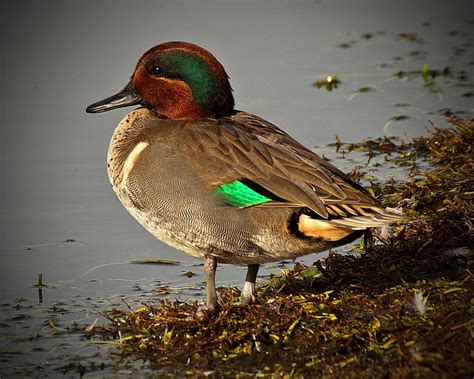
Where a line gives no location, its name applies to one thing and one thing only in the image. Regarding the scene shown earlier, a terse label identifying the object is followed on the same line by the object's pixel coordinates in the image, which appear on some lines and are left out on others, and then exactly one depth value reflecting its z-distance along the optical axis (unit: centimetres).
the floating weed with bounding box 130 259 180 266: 1305
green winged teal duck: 994
